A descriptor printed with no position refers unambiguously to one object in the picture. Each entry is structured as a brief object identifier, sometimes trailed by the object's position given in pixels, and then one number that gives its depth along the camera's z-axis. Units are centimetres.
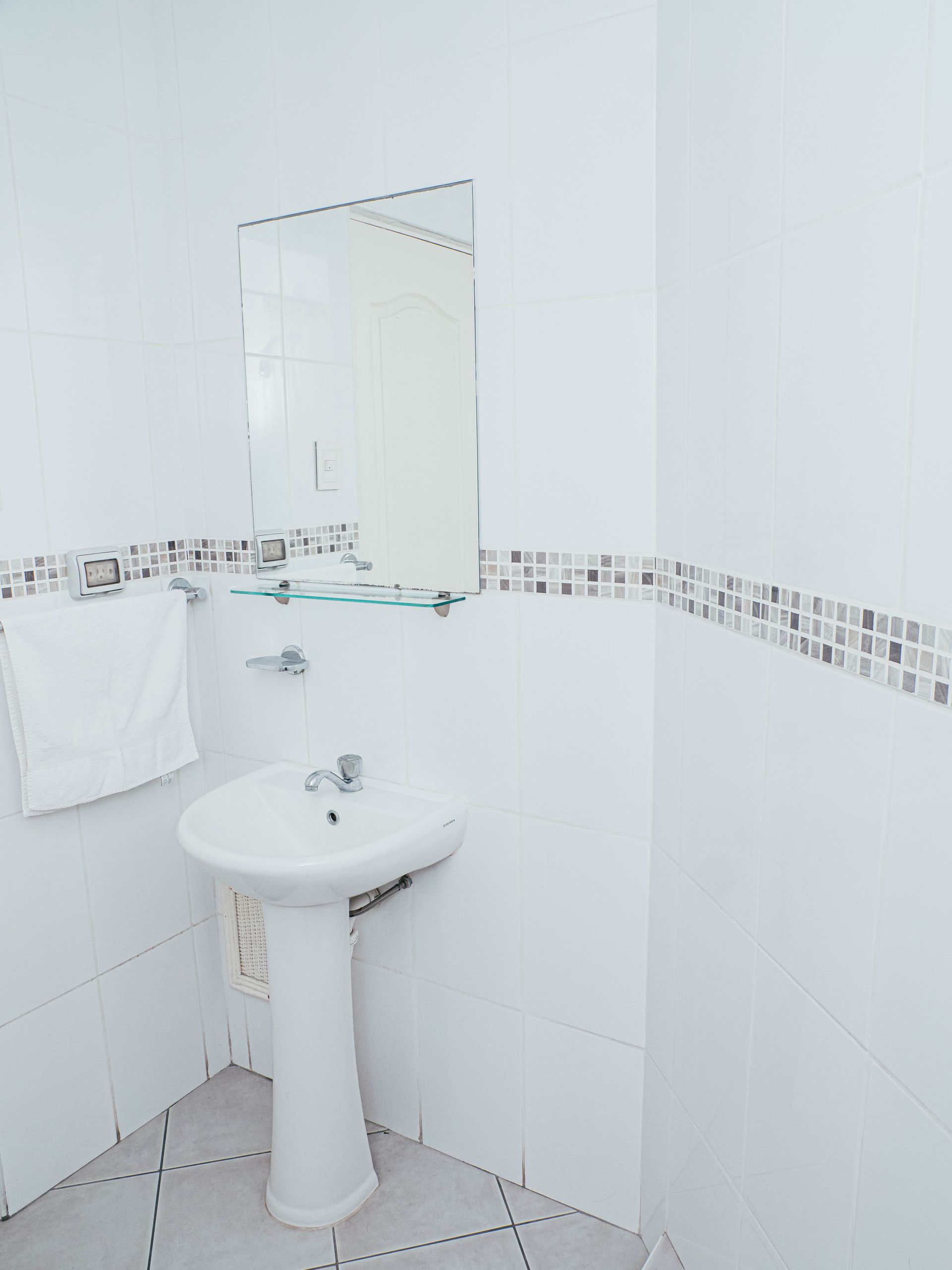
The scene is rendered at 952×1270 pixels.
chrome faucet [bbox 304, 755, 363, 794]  182
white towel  176
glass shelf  171
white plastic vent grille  219
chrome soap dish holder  195
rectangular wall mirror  164
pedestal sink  175
